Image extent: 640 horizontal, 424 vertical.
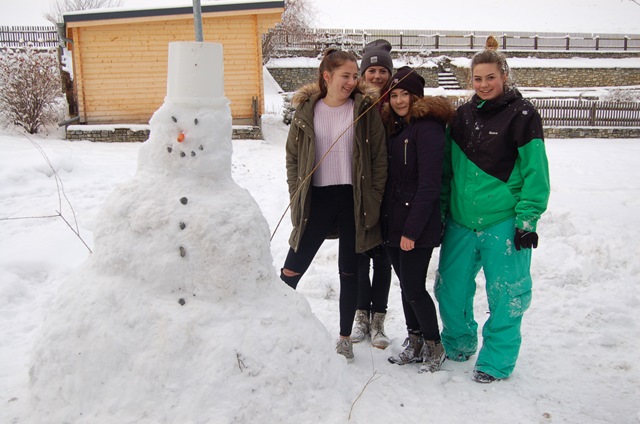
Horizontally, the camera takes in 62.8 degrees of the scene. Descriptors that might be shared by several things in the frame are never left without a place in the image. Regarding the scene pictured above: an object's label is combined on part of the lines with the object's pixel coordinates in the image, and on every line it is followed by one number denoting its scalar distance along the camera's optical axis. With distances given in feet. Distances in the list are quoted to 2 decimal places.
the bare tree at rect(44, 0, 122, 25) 123.54
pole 12.85
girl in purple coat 11.26
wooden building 46.29
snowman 7.63
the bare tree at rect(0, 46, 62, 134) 41.52
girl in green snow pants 10.77
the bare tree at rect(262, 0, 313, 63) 82.97
